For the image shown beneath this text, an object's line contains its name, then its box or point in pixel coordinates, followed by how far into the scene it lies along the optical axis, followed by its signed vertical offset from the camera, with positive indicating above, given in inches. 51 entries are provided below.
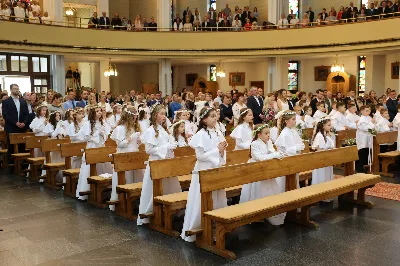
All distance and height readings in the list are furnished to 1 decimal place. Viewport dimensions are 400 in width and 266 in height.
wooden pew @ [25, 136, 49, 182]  399.9 -59.1
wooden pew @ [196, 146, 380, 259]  211.3 -56.9
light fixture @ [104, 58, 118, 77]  930.7 +45.3
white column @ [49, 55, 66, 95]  839.1 +39.5
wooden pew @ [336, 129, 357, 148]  460.0 -46.3
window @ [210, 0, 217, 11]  1078.6 +211.7
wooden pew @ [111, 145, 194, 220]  274.1 -57.9
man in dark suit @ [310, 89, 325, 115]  587.9 -10.7
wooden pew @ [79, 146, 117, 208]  306.5 -58.6
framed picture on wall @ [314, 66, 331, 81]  943.0 +39.5
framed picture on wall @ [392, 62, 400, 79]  820.6 +37.5
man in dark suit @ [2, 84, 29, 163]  446.6 -20.9
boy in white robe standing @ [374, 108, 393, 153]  466.9 -35.9
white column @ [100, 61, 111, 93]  963.3 +29.5
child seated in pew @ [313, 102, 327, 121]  491.8 -22.2
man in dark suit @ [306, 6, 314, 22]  915.4 +155.9
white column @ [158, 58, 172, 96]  936.9 +32.9
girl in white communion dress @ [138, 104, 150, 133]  351.4 -24.2
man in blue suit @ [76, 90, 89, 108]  544.9 -9.2
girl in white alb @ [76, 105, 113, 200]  351.6 -31.8
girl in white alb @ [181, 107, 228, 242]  232.1 -36.9
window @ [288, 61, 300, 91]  997.2 +36.0
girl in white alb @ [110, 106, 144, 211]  313.1 -30.7
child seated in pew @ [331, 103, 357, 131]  488.8 -31.8
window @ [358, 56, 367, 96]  896.3 +31.3
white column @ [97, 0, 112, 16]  1000.9 +193.2
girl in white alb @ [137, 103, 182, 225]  263.7 -35.1
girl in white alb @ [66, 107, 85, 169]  372.5 -32.1
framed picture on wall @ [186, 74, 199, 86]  1108.6 +33.5
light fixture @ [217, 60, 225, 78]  980.6 +43.1
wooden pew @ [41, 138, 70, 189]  364.8 -58.3
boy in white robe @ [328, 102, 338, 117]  499.8 -21.6
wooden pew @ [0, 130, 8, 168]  483.8 -63.5
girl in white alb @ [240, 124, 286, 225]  264.5 -52.6
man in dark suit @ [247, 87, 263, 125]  533.0 -15.0
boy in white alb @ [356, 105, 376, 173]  438.6 -46.1
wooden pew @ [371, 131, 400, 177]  411.2 -60.3
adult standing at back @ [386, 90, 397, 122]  549.0 -17.9
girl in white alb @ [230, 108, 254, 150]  326.3 -28.6
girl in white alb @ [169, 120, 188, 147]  302.4 -30.6
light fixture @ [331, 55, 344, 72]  859.4 +47.3
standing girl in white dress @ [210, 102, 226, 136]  422.7 -33.1
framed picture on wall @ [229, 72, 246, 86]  1047.0 +31.6
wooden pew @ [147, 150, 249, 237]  244.2 -58.4
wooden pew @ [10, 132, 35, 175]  431.3 -58.3
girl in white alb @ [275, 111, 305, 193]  289.9 -31.3
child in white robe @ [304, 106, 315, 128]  514.0 -31.2
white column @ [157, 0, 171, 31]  964.6 +168.3
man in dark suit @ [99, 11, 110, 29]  888.3 +140.8
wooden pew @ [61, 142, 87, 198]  338.3 -58.7
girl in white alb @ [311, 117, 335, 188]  324.2 -34.2
